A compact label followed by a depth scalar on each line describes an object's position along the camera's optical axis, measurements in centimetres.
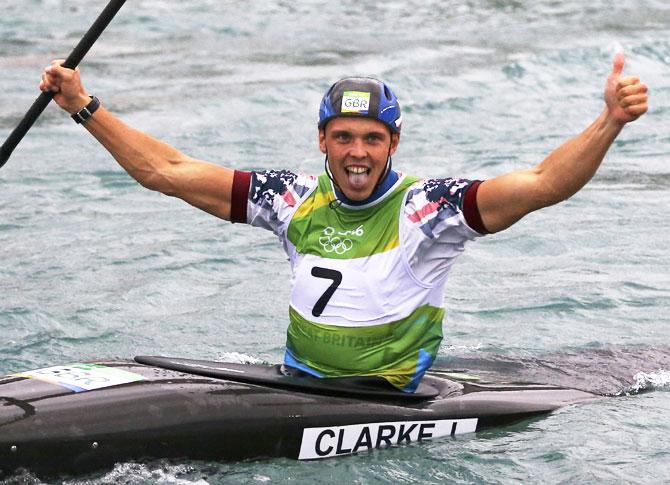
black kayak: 1012
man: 1085
